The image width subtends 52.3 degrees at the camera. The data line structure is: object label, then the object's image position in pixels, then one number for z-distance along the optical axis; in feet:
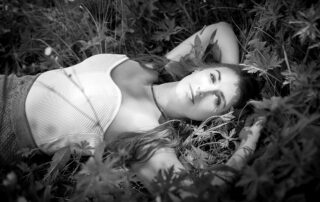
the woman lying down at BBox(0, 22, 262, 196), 7.88
